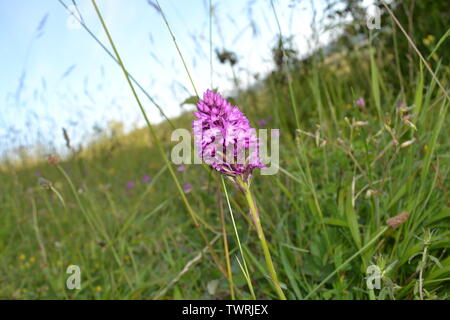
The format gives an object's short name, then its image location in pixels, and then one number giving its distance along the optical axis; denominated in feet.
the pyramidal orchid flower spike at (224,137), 1.08
